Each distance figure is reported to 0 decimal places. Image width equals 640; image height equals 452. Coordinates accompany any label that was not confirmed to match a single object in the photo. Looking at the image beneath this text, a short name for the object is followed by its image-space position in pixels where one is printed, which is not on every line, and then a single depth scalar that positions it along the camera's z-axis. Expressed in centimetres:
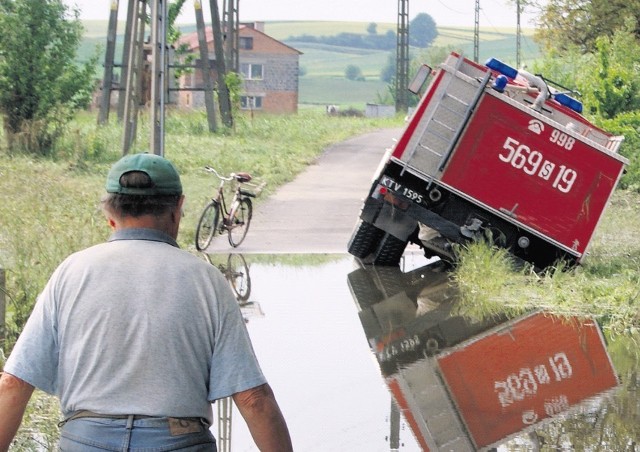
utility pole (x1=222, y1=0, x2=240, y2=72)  5628
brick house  12358
